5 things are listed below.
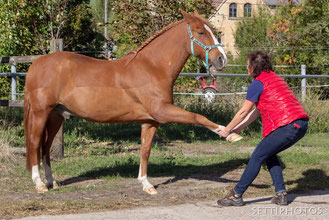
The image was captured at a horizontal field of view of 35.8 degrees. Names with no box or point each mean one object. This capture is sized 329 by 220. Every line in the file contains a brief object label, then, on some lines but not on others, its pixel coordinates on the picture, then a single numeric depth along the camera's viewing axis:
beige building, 46.84
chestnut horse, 6.42
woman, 5.70
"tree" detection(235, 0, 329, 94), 19.55
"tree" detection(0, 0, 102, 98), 16.52
